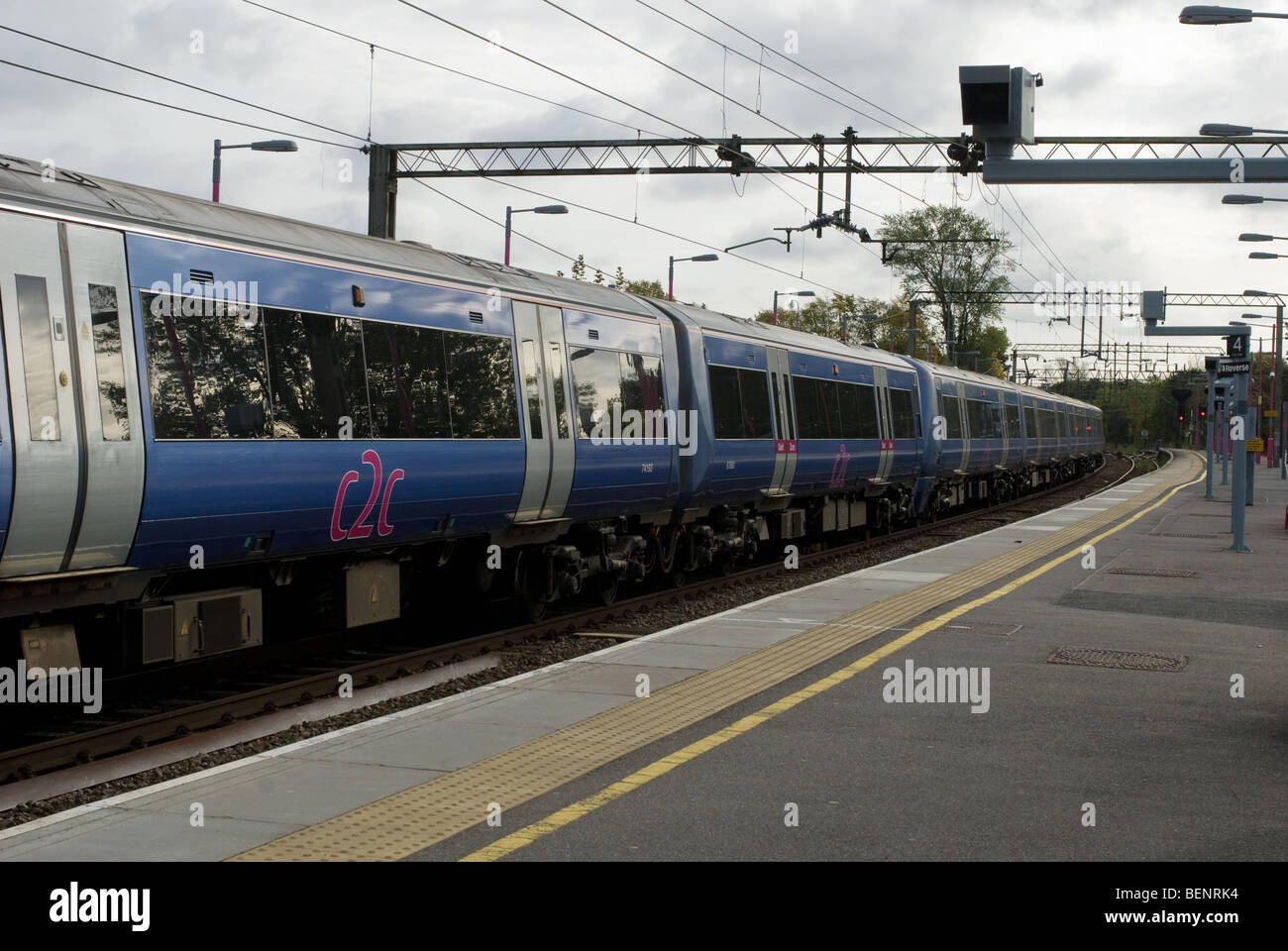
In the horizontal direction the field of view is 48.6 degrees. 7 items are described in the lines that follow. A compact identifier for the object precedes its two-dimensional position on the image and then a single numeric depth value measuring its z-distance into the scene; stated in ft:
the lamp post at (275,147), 85.71
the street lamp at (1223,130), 75.97
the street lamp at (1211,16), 56.85
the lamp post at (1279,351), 174.70
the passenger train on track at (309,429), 26.35
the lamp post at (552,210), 95.96
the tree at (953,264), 307.58
